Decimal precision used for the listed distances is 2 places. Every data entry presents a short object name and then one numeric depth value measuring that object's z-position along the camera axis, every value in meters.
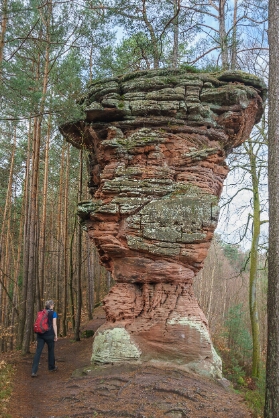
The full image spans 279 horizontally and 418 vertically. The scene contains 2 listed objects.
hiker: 7.77
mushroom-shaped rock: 8.16
